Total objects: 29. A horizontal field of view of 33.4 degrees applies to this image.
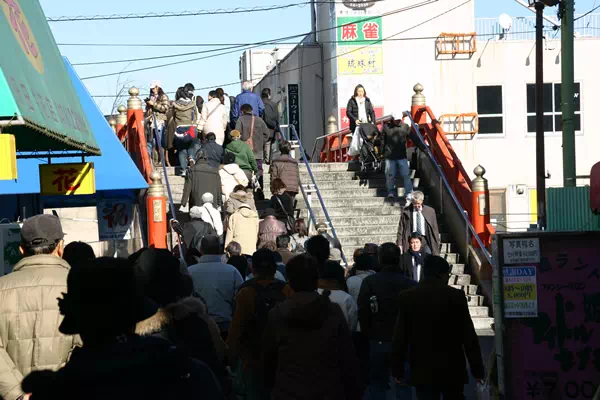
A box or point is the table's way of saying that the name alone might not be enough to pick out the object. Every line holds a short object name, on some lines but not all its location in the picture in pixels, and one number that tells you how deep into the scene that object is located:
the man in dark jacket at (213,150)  17.36
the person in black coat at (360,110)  20.36
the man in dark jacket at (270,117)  20.27
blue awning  13.73
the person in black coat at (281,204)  15.62
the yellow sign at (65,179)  10.59
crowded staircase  16.30
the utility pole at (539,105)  18.82
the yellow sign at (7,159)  6.32
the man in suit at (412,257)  12.80
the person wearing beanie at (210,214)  15.06
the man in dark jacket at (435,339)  7.30
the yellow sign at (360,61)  33.56
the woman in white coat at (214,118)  19.48
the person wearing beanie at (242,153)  17.45
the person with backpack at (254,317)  6.93
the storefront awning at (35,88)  6.41
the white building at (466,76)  33.94
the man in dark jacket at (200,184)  16.14
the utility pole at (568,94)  15.70
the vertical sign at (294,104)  37.66
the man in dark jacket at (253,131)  18.86
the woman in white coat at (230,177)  16.78
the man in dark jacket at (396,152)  17.73
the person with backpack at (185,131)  19.30
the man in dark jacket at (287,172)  16.69
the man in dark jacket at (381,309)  8.39
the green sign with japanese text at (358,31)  33.56
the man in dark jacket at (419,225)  14.73
